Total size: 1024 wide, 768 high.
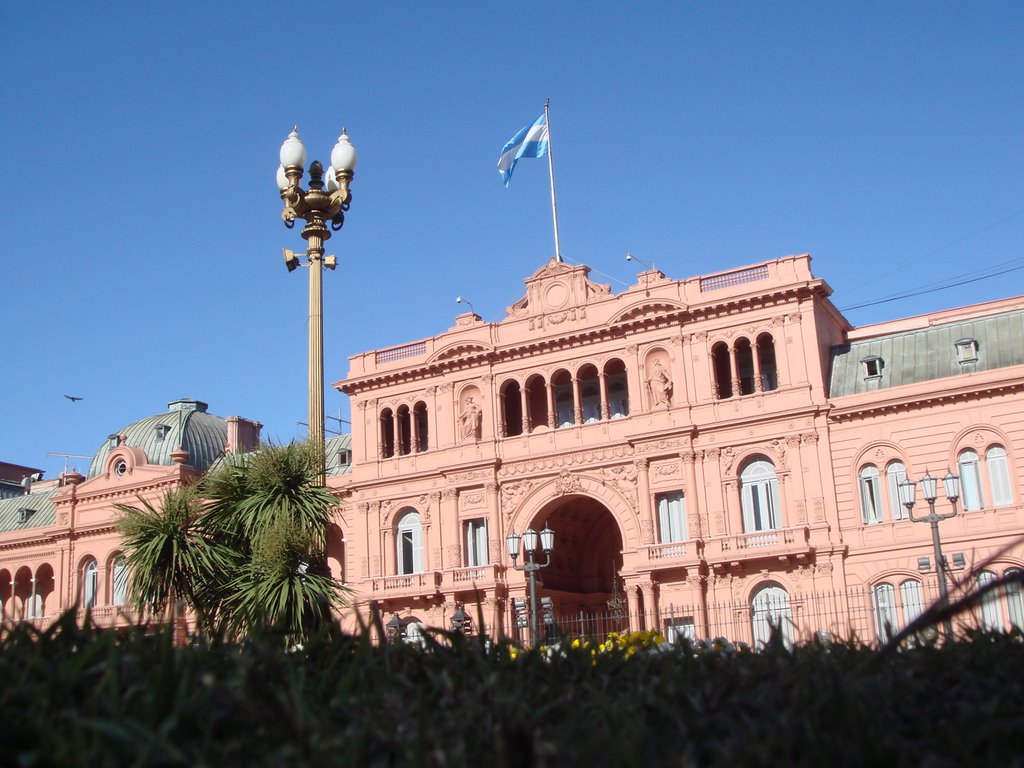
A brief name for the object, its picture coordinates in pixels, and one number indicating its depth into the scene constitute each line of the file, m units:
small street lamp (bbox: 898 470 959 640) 25.11
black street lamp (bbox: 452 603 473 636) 28.86
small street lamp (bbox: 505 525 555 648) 30.73
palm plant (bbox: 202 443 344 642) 22.09
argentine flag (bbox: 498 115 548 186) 46.72
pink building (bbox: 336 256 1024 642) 36.81
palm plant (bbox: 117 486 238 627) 24.55
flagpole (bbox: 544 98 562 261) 45.03
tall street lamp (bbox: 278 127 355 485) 20.28
